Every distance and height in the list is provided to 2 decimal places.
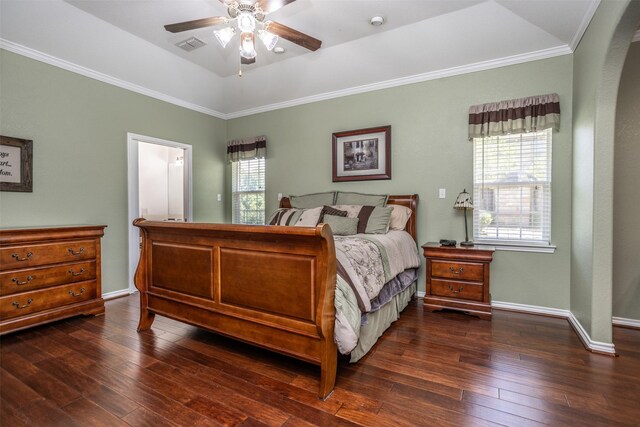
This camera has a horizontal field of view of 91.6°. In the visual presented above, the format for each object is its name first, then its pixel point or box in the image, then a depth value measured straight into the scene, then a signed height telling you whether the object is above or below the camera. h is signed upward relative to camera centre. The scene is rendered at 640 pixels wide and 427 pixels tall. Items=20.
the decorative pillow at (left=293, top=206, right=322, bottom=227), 3.67 -0.12
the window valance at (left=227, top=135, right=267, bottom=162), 4.93 +0.96
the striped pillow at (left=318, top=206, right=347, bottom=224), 3.68 -0.06
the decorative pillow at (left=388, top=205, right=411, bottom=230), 3.71 -0.13
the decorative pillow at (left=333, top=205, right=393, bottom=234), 3.46 -0.11
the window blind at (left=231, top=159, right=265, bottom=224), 5.14 +0.28
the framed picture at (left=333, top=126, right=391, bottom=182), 4.02 +0.71
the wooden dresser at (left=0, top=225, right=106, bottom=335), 2.66 -0.62
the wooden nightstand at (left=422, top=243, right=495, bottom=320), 3.06 -0.73
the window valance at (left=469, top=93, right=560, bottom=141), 3.09 +0.95
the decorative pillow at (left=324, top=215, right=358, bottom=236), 3.42 -0.20
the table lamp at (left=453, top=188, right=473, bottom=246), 3.29 +0.05
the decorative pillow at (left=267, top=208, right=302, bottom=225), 3.86 -0.12
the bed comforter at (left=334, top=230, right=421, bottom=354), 1.86 -0.52
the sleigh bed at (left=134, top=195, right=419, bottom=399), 1.81 -0.56
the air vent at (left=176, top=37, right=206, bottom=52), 3.51 +1.90
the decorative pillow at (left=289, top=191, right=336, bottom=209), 4.24 +0.10
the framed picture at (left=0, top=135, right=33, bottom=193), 2.99 +0.43
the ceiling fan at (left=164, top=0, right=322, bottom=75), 2.13 +1.35
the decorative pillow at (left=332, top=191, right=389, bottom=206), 3.89 +0.11
